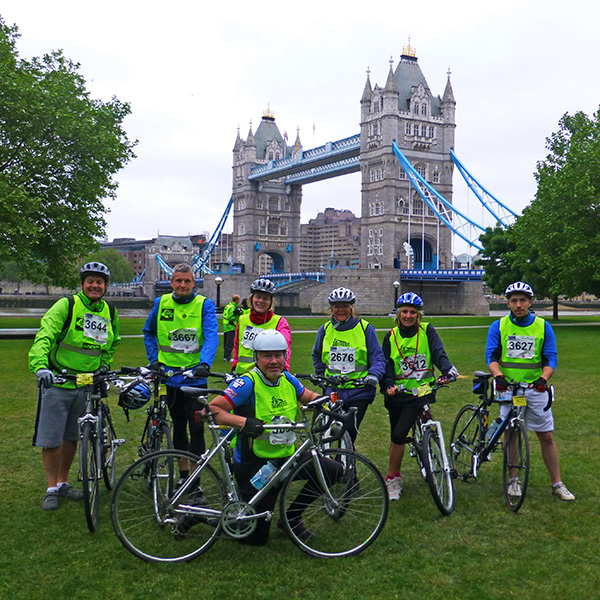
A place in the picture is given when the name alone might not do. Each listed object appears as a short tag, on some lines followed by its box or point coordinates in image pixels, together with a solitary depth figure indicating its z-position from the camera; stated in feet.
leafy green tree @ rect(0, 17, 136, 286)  77.87
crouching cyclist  15.94
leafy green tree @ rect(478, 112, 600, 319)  97.19
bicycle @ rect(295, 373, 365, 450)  19.53
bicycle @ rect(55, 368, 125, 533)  17.10
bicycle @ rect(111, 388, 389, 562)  15.51
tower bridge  235.20
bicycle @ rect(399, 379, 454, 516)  18.62
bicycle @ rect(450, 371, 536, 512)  19.90
